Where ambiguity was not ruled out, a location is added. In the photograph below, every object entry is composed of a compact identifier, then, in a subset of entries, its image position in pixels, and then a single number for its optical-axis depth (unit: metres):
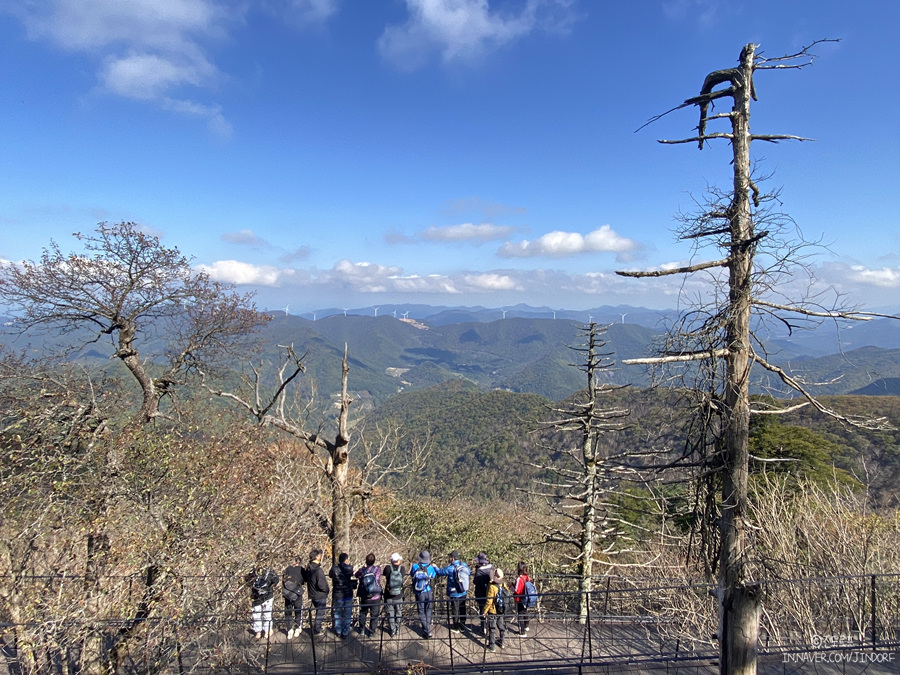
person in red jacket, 8.53
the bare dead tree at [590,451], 13.40
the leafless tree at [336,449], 11.27
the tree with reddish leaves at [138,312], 9.87
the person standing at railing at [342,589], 8.23
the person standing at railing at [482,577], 8.52
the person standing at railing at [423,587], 8.20
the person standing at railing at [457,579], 8.49
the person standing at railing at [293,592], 8.23
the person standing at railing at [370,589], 8.31
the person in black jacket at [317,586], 8.18
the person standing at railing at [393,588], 8.34
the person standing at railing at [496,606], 8.13
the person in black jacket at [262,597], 7.92
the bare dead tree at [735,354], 4.46
